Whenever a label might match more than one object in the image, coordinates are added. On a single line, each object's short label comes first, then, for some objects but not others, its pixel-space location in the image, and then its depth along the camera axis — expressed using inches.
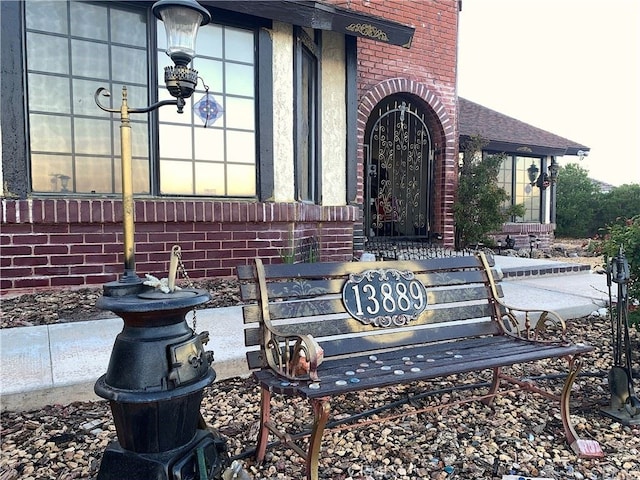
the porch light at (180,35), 84.7
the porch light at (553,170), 475.0
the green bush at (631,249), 126.6
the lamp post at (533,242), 446.4
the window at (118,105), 166.7
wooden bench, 78.9
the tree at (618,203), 666.2
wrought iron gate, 312.7
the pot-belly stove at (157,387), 63.7
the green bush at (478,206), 323.6
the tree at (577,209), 687.1
